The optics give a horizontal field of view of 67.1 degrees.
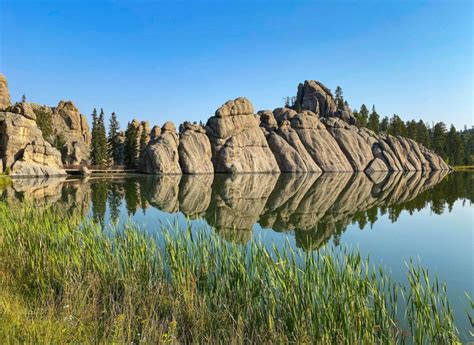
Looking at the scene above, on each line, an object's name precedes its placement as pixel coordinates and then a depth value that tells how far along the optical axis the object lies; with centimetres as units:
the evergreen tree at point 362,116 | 10298
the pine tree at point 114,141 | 8338
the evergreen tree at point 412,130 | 10671
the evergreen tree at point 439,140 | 10744
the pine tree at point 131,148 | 7394
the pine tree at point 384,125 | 11608
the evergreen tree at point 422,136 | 10819
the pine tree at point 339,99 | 10994
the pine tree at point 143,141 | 8314
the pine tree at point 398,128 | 10344
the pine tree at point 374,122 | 10419
